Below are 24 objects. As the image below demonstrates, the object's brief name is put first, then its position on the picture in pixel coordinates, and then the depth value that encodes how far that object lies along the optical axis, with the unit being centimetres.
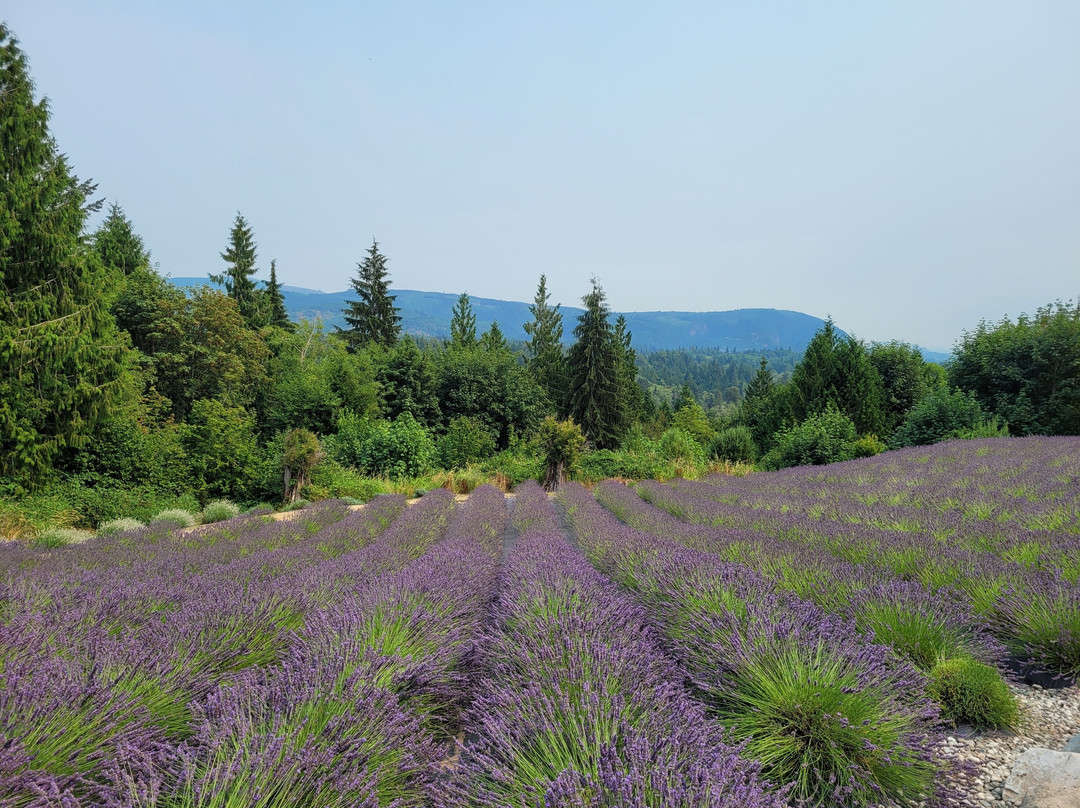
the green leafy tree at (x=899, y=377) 2116
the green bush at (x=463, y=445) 1722
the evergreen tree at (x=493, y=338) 3781
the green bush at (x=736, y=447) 1683
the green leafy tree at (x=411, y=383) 2123
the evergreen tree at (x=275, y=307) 3134
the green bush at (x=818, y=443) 1423
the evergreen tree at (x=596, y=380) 2580
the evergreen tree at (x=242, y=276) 2803
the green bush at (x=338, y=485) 1248
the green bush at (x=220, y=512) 972
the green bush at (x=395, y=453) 1532
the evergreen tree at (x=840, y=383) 1722
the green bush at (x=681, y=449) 1648
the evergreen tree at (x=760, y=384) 4191
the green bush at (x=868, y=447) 1414
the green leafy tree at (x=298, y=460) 1220
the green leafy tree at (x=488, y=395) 2188
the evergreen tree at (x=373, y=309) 3450
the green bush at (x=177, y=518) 854
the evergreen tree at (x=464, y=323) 3806
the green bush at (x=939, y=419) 1453
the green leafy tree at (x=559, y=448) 1309
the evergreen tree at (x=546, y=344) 3700
